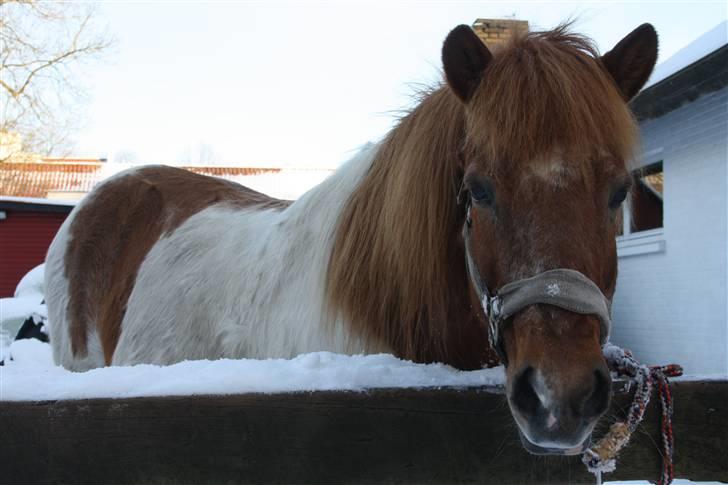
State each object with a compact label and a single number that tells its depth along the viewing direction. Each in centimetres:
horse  139
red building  1766
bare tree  1964
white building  642
